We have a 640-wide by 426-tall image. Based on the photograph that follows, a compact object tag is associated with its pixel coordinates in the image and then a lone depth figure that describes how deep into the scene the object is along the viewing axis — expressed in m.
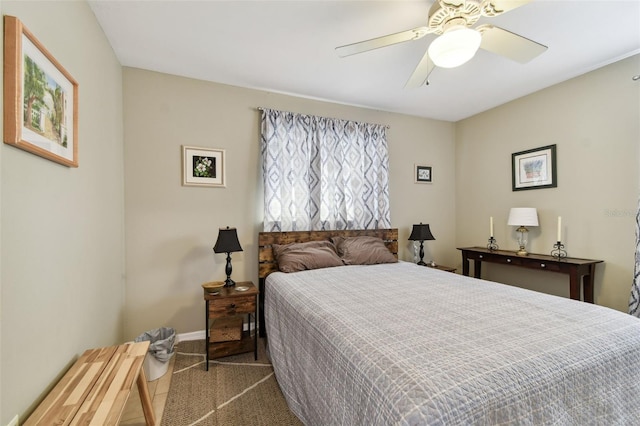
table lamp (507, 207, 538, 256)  3.00
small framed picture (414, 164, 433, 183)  3.93
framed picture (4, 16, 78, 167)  0.96
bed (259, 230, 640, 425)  0.92
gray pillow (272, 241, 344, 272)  2.70
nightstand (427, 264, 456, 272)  3.46
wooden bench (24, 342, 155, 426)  1.04
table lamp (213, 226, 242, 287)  2.48
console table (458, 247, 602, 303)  2.54
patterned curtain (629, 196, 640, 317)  2.25
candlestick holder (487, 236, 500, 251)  3.52
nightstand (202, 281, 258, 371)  2.31
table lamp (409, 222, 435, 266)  3.51
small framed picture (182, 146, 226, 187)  2.72
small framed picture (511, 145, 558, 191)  3.01
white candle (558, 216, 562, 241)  2.74
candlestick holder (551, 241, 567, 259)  2.80
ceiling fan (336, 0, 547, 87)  1.42
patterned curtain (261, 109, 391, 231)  3.00
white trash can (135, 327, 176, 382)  2.04
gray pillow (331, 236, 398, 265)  3.00
